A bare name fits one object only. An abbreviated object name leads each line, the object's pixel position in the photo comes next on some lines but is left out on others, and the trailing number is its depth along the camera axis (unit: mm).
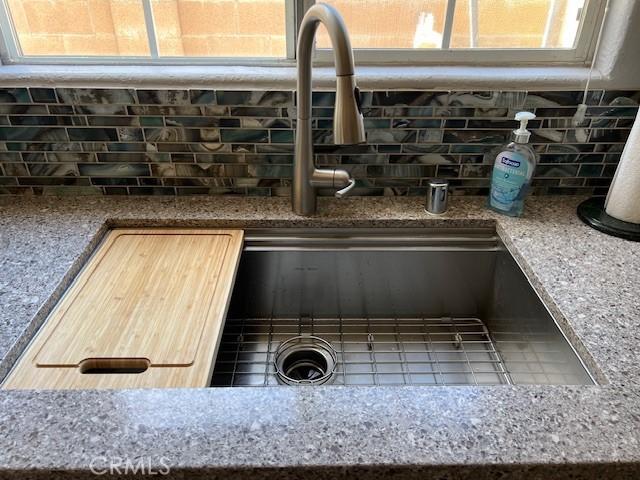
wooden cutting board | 697
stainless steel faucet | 800
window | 1067
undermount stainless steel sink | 979
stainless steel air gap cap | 1072
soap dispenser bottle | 1021
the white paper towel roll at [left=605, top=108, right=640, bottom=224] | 967
